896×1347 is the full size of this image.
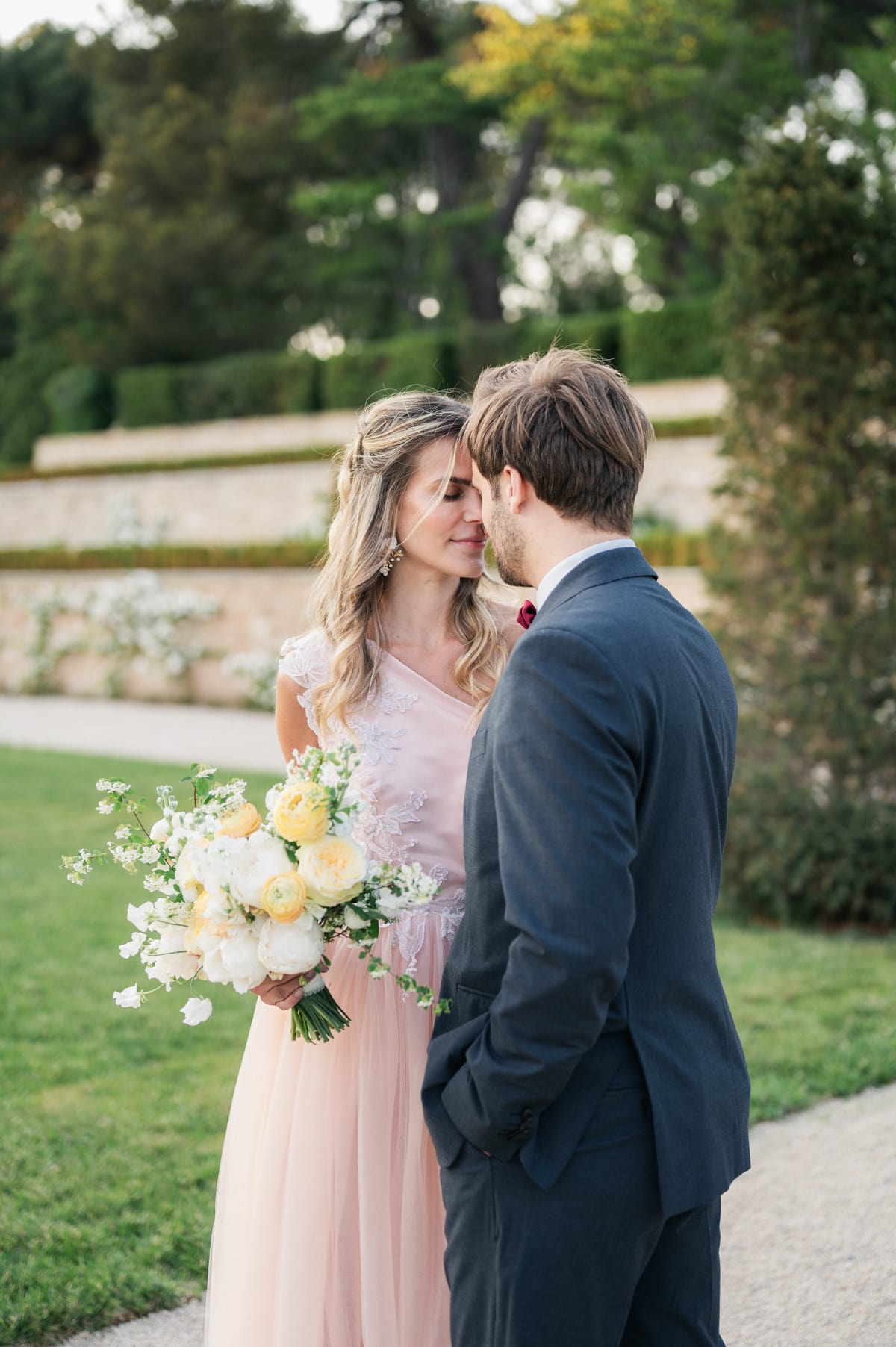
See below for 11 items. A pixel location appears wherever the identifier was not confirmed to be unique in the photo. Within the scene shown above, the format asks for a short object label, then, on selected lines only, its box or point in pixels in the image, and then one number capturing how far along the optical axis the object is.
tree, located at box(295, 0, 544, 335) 22.31
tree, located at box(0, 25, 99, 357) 31.56
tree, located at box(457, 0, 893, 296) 17.44
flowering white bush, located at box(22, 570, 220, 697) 15.63
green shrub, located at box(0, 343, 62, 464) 29.97
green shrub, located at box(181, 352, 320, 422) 22.70
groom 1.58
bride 2.33
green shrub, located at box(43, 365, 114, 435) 26.81
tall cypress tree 6.18
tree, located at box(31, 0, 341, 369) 24.83
